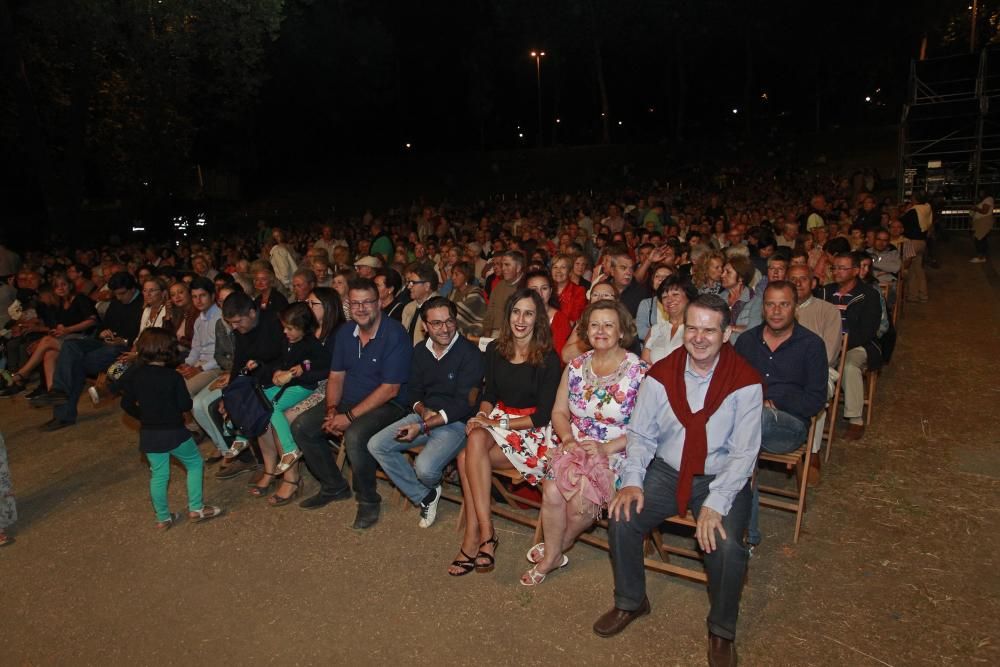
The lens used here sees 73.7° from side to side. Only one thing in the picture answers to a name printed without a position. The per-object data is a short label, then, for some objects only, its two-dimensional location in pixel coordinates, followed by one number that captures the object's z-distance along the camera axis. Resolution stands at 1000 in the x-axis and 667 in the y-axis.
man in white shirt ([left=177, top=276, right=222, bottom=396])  5.71
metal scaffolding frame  14.48
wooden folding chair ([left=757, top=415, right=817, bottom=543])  3.72
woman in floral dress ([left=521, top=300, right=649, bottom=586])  3.39
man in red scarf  2.91
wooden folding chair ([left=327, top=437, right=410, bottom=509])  4.62
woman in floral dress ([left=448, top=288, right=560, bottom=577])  3.77
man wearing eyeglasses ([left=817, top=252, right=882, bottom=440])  4.98
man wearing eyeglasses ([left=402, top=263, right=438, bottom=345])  5.79
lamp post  36.15
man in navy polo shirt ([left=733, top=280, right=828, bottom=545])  3.79
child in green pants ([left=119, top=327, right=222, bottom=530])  4.24
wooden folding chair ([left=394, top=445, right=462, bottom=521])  4.33
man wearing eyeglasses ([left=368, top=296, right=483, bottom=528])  4.10
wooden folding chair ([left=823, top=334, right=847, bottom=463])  4.55
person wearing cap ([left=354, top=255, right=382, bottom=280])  6.10
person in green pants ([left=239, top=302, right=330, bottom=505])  4.75
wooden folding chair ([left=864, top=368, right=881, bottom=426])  5.12
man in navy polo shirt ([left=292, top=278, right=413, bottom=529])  4.32
